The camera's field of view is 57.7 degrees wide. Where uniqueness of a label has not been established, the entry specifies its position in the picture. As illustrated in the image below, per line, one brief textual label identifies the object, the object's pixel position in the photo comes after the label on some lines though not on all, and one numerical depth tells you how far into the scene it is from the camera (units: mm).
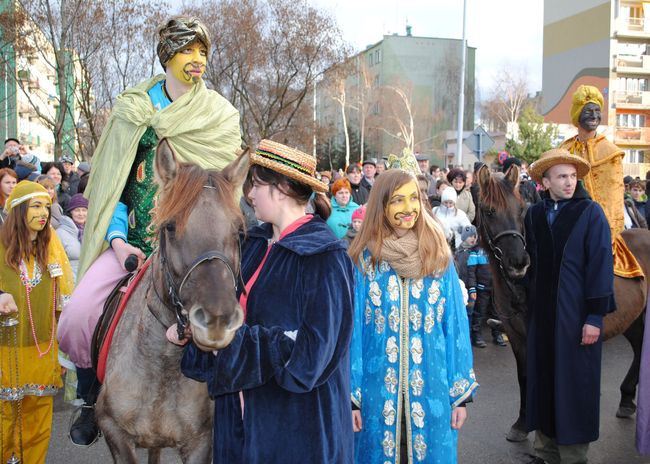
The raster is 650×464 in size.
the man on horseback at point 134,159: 3498
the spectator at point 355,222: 8625
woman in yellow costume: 4422
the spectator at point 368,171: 11712
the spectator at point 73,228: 7199
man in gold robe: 5805
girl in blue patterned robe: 3365
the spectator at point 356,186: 11375
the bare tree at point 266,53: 27500
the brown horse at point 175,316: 2135
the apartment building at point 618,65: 45500
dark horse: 5293
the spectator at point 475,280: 9008
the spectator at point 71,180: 11520
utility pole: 22125
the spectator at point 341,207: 9336
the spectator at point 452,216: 9219
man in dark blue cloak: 4500
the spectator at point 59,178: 10141
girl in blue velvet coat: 2221
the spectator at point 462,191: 10844
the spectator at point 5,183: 7538
